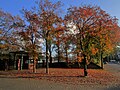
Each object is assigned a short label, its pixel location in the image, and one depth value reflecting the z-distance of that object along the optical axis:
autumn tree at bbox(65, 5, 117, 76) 10.09
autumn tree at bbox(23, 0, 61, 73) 11.80
